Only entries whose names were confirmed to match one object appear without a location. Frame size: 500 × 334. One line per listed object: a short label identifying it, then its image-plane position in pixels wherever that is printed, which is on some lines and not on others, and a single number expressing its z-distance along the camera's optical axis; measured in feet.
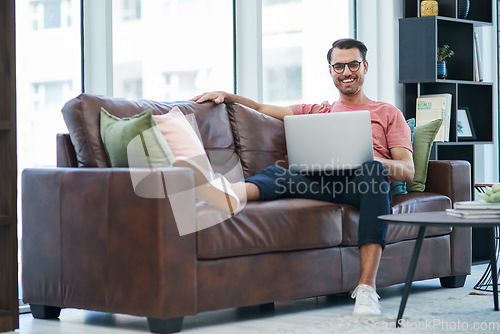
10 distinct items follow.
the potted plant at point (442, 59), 26.61
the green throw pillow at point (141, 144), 15.56
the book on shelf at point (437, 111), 26.16
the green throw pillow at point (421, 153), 21.03
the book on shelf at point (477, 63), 27.98
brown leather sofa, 14.49
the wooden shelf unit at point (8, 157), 15.20
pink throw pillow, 16.45
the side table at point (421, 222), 13.81
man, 16.70
